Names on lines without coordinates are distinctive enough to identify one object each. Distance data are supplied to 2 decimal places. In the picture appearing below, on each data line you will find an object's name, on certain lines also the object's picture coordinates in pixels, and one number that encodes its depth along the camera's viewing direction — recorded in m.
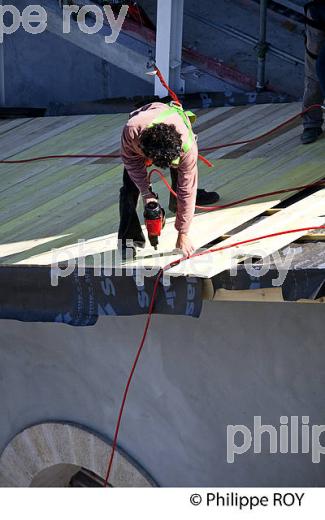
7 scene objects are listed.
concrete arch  17.58
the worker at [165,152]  13.86
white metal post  20.95
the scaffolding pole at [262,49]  20.97
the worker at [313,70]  18.36
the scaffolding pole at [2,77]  23.31
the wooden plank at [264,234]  14.37
